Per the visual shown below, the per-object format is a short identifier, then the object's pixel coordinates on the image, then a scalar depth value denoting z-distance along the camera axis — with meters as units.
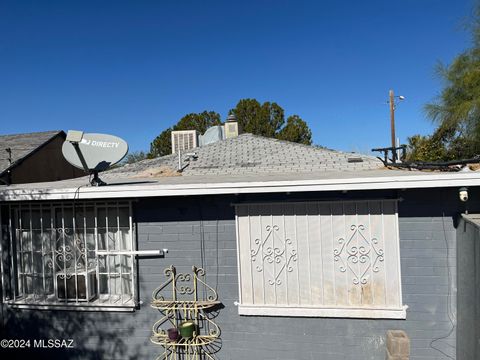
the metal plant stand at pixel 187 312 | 5.14
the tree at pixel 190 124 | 29.69
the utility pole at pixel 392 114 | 22.65
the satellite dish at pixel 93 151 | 5.28
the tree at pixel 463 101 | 11.35
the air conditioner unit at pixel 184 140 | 13.67
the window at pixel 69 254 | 5.39
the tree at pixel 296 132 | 27.75
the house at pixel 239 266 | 4.65
